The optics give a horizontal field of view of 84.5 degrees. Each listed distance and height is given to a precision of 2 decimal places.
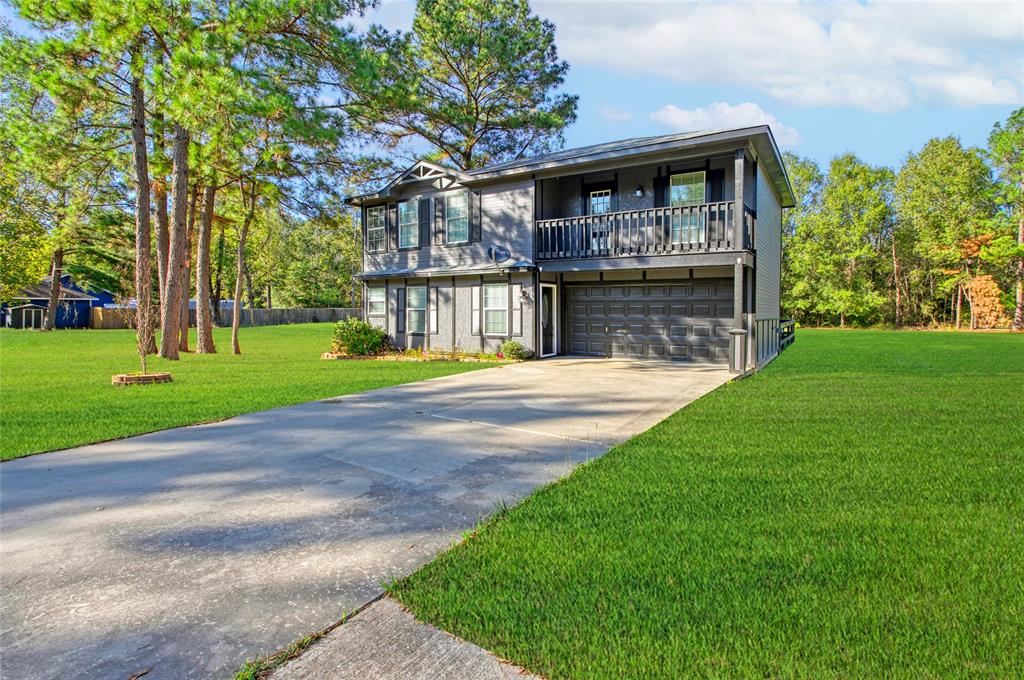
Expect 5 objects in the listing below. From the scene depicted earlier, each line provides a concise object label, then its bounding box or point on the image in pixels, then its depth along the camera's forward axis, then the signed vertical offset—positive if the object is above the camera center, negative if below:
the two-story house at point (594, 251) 11.98 +1.80
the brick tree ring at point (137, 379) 9.46 -0.94
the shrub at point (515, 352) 13.98 -0.69
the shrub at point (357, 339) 15.75 -0.41
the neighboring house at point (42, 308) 36.25 +1.04
